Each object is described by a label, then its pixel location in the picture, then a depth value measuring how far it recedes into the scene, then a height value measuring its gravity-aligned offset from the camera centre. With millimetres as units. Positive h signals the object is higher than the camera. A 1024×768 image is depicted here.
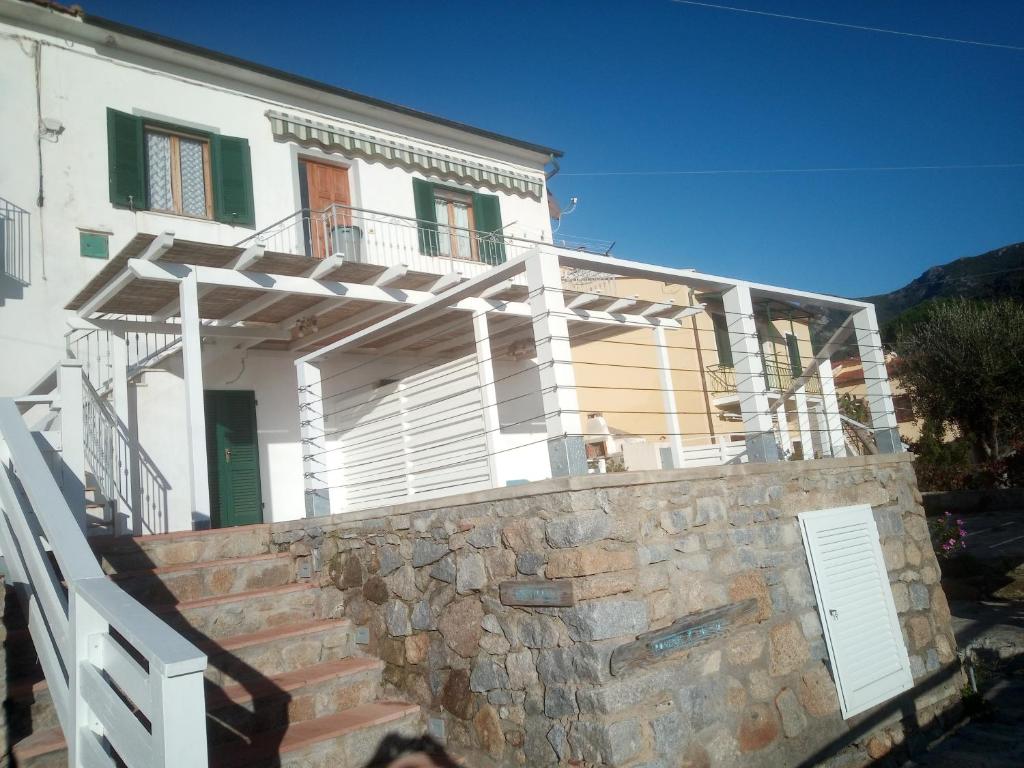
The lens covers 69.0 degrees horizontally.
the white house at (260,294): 5352 +2305
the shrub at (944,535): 9078 -981
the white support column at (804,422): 6004 +405
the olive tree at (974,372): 15086 +1629
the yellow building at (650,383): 13875 +2394
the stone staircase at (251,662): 3662 -680
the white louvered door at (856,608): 4582 -905
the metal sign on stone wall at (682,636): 3496 -735
